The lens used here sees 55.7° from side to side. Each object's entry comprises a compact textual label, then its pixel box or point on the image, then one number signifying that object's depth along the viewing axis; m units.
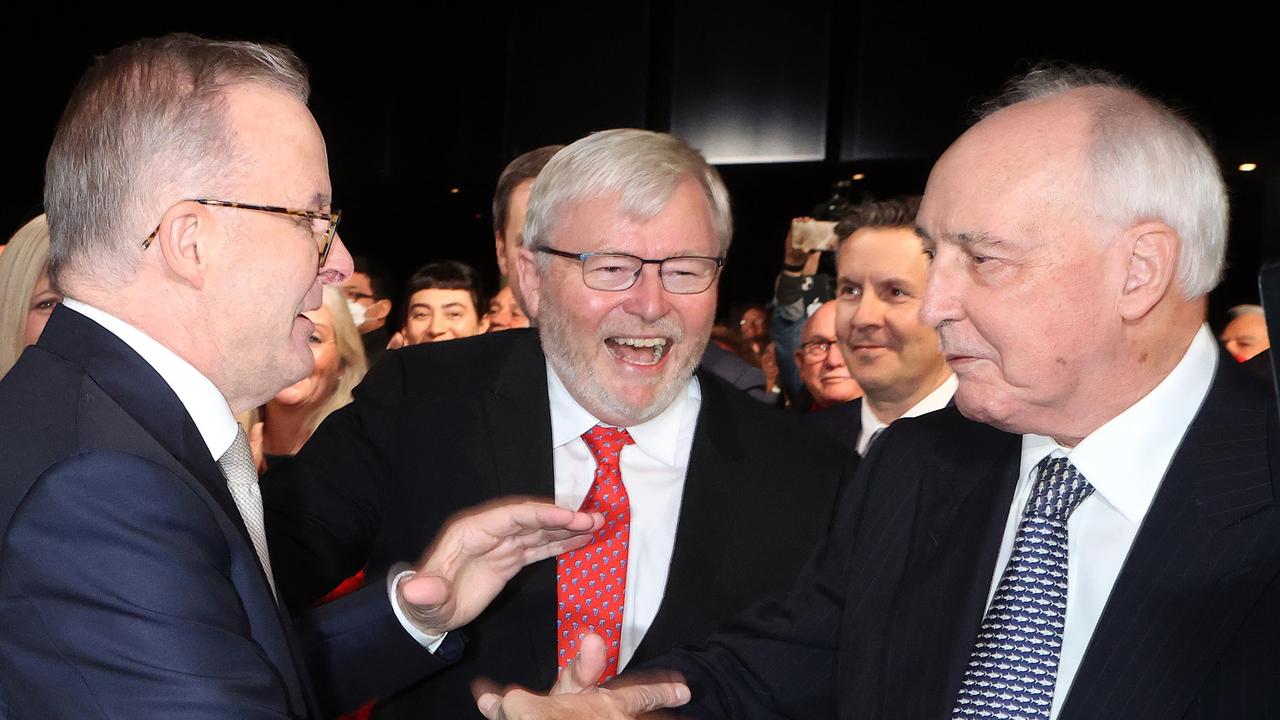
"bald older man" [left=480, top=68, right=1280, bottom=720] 1.51
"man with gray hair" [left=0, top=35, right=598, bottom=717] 1.16
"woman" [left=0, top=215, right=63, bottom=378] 2.72
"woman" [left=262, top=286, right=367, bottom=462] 3.84
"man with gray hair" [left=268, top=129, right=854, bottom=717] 2.19
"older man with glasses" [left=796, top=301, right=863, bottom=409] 4.18
